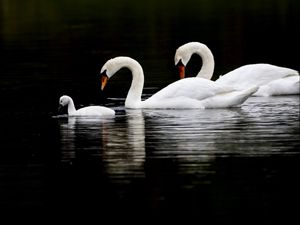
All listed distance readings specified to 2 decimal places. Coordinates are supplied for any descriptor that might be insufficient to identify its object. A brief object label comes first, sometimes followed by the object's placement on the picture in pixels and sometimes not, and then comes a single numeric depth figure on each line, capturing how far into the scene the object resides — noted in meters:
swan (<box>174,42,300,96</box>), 24.59
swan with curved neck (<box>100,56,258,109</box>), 22.56
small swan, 22.05
